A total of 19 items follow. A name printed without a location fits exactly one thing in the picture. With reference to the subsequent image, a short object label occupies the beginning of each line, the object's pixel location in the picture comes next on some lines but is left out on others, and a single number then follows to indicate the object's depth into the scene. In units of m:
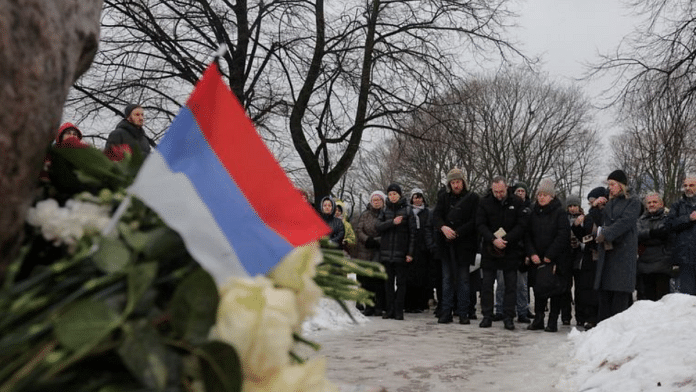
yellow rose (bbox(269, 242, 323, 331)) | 1.48
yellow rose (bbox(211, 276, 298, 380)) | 1.24
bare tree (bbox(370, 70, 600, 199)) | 34.75
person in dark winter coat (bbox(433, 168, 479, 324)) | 9.54
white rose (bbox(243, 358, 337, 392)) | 1.33
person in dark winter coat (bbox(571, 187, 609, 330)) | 9.48
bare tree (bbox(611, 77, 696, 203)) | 13.77
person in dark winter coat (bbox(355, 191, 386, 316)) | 10.71
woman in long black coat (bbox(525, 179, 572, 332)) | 8.97
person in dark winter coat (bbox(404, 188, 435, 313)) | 10.65
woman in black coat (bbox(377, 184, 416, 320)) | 10.12
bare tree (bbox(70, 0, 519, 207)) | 13.36
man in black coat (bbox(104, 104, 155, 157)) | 5.75
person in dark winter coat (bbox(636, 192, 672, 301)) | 9.45
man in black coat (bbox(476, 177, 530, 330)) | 9.13
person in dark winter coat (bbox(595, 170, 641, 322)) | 8.25
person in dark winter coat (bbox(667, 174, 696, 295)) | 9.03
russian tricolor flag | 1.37
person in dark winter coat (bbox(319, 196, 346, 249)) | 10.70
